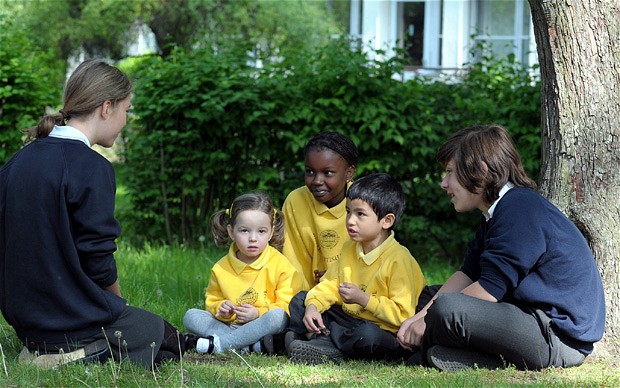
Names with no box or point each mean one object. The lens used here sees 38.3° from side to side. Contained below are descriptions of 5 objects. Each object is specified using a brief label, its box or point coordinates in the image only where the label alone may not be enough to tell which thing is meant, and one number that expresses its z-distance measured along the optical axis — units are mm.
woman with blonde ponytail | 4211
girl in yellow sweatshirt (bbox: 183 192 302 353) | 5184
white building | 20625
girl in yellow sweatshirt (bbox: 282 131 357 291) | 5562
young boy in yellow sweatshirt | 4845
